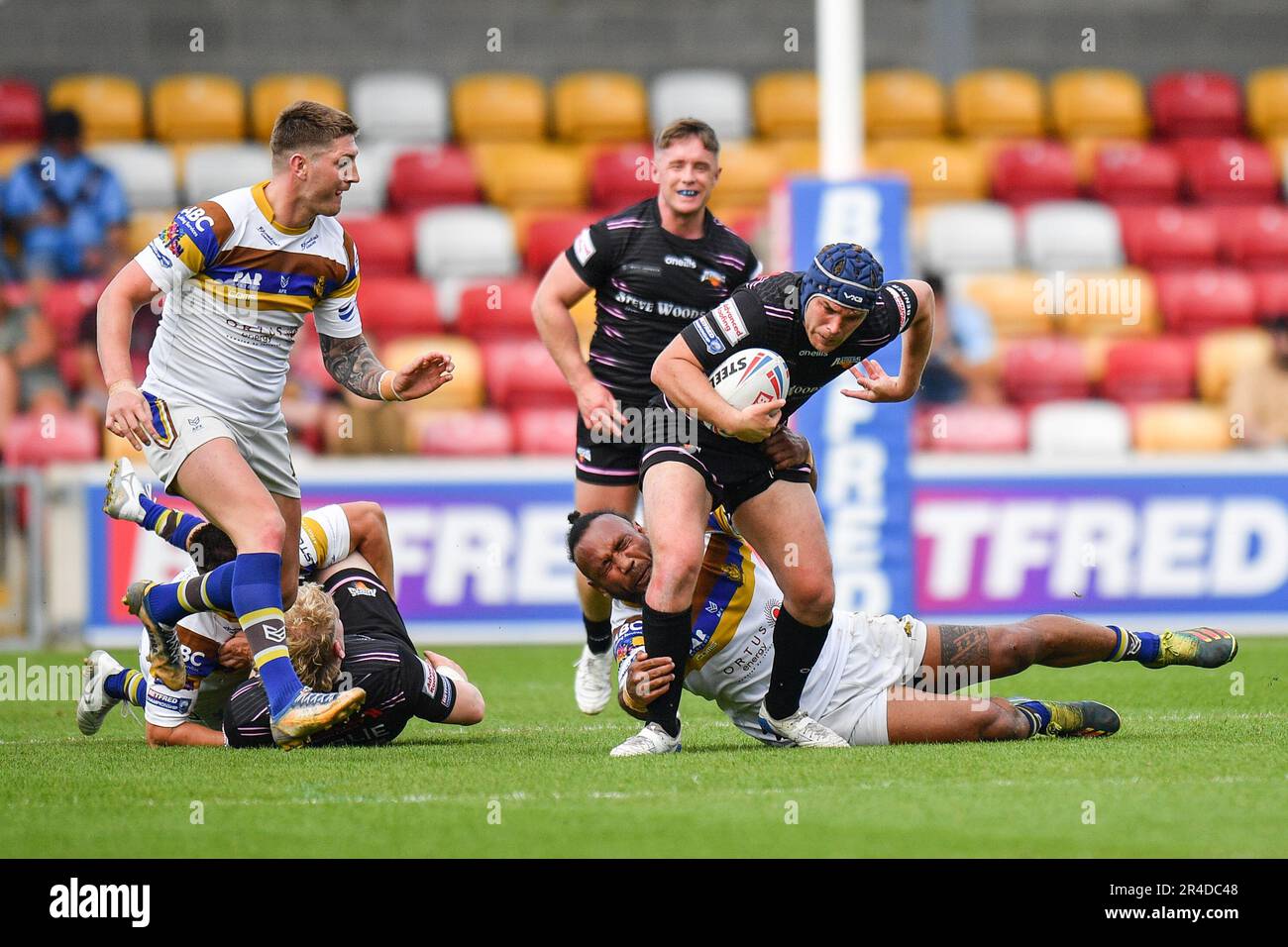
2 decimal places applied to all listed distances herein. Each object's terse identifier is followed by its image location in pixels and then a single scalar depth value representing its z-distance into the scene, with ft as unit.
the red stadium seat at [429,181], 51.67
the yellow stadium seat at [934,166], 52.11
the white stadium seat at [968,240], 50.31
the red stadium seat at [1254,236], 52.42
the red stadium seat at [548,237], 49.29
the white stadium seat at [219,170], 48.83
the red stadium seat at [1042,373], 47.91
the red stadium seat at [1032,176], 53.47
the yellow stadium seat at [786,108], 54.39
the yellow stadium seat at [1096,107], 55.47
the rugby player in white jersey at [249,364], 20.83
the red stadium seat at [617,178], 50.93
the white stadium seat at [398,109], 52.85
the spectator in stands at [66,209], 44.45
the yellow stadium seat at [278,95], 51.93
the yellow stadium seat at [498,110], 54.03
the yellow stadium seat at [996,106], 54.44
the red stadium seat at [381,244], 49.49
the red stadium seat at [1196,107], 55.72
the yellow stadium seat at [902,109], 54.03
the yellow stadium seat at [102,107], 51.24
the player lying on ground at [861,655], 21.39
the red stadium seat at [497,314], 47.98
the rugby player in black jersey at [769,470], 20.52
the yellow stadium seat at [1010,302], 49.37
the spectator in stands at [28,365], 42.47
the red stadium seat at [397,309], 47.78
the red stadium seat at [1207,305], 50.52
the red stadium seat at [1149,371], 48.08
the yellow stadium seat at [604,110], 53.98
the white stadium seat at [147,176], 49.26
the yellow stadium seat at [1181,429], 45.93
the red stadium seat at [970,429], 44.19
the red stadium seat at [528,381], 45.93
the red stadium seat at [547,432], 44.04
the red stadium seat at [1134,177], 54.03
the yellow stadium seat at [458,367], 45.44
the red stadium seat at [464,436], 43.52
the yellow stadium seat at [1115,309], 50.29
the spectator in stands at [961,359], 44.19
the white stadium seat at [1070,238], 51.34
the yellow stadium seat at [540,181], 52.06
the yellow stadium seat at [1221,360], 47.91
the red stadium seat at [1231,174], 53.93
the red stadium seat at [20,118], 50.57
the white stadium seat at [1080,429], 45.65
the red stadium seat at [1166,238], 52.37
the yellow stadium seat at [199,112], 51.90
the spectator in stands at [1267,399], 43.88
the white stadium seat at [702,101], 53.52
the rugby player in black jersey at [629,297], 26.84
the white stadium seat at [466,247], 49.65
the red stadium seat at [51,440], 42.16
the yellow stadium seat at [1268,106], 55.67
